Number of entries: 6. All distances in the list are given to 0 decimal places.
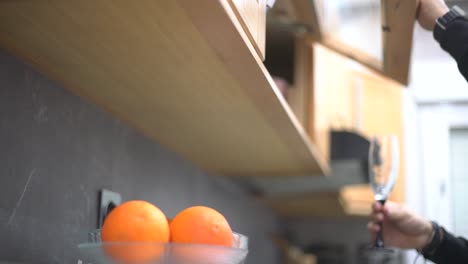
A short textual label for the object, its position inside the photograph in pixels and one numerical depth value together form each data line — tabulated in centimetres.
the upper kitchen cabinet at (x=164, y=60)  68
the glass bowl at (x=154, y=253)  65
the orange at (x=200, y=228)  69
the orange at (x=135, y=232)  65
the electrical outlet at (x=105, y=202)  105
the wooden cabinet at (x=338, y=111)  170
